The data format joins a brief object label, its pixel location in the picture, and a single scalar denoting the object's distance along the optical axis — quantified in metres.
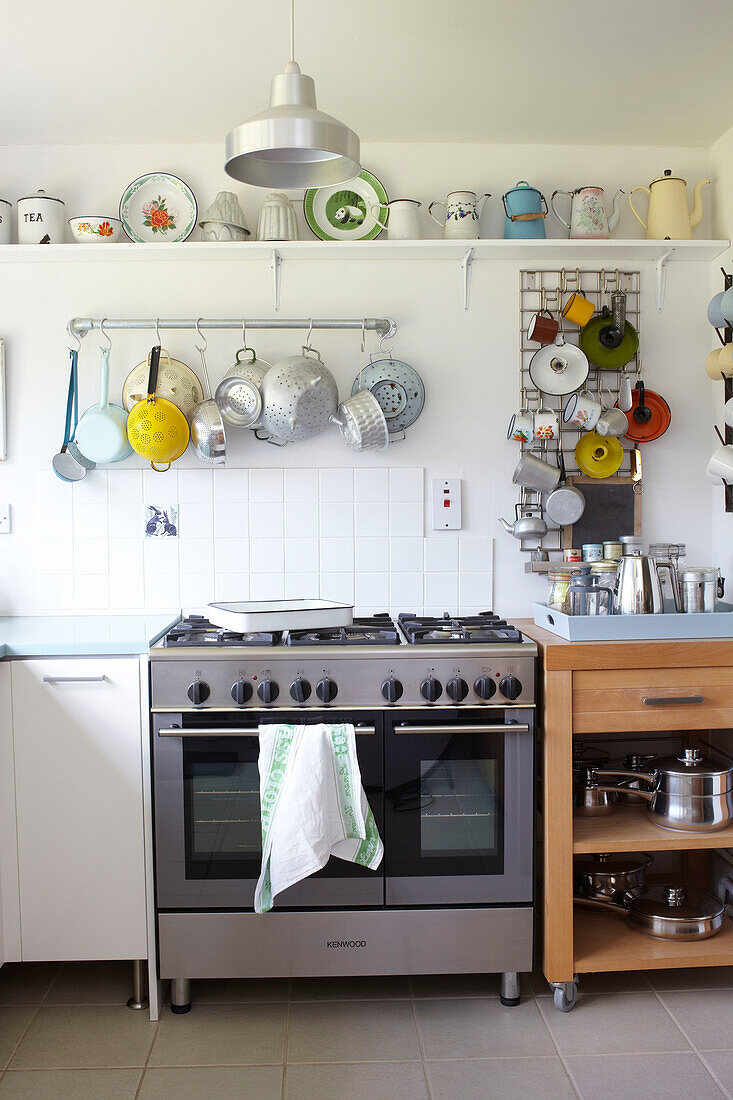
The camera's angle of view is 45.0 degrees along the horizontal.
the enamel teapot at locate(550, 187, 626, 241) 2.70
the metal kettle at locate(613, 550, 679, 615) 2.28
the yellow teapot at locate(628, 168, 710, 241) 2.71
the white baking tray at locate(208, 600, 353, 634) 2.25
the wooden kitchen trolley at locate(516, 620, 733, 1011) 2.17
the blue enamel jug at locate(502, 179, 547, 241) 2.68
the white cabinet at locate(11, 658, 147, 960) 2.18
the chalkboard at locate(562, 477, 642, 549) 2.79
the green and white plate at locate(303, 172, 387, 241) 2.75
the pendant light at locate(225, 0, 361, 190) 1.59
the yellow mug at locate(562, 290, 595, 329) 2.71
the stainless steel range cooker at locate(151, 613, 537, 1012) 2.16
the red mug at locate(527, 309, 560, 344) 2.70
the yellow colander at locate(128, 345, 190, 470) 2.53
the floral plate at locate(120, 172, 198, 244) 2.72
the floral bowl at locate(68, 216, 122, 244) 2.63
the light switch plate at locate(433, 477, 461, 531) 2.79
